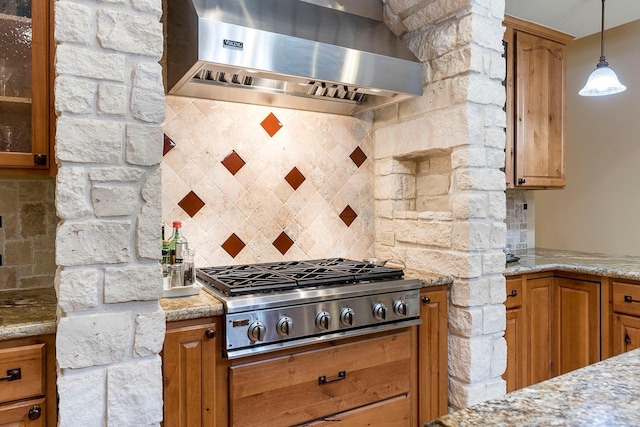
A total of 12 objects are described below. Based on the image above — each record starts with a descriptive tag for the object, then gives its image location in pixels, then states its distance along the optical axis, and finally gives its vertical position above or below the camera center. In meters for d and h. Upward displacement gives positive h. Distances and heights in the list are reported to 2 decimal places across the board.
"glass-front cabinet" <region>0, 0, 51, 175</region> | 1.63 +0.47
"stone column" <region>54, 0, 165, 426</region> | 1.37 +0.00
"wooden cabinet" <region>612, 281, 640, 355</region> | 2.55 -0.62
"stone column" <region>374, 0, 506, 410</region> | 2.24 +0.19
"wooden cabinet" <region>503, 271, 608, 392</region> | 2.75 -0.73
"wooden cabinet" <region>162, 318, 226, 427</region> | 1.62 -0.61
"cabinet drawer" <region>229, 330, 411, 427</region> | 1.76 -0.73
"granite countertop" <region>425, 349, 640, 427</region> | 0.69 -0.32
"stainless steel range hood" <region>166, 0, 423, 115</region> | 1.88 +0.71
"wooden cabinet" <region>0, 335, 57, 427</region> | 1.40 -0.55
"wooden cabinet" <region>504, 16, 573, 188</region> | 3.07 +0.75
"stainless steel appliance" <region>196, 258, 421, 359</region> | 1.72 -0.39
